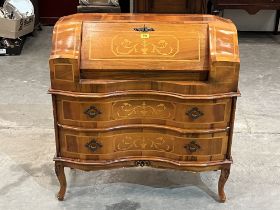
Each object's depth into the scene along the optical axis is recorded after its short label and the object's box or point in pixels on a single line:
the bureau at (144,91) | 2.29
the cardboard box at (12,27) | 5.16
